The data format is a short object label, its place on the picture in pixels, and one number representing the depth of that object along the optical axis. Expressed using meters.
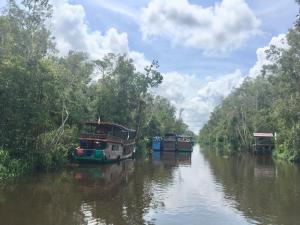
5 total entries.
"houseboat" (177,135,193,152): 45.20
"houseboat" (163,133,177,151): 44.44
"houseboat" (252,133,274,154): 43.78
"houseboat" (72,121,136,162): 22.28
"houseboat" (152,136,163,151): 44.25
